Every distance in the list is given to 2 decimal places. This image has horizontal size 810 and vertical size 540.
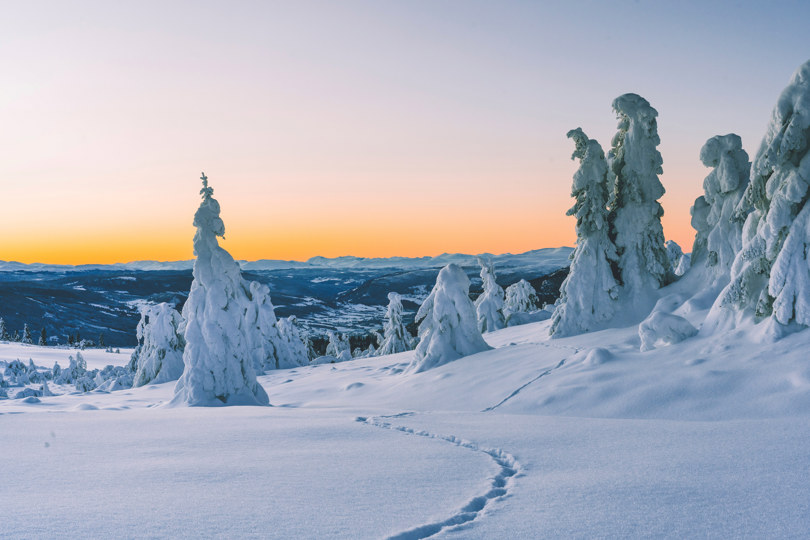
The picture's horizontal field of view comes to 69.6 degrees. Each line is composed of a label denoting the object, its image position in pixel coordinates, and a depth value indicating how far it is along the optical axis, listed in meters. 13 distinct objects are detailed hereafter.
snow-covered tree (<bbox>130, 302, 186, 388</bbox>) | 34.69
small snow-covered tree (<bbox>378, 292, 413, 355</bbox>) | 45.91
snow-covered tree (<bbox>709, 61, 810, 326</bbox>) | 12.42
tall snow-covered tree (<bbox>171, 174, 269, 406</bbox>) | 18.23
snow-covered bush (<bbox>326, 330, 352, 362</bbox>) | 58.88
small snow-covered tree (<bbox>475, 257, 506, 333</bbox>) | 38.66
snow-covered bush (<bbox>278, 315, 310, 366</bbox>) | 42.06
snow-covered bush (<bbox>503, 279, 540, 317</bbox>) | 47.66
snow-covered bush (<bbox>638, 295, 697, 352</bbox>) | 15.06
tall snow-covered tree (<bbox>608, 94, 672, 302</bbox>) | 22.52
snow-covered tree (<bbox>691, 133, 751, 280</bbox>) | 19.50
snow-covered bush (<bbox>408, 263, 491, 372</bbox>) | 21.80
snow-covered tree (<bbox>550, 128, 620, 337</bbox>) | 22.17
